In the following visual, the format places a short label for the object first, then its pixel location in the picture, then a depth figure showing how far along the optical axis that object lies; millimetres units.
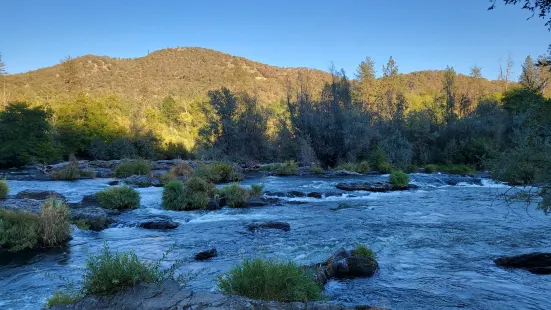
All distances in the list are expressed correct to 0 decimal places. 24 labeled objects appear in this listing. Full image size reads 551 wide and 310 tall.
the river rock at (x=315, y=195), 21852
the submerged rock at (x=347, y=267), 8969
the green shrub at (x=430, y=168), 34397
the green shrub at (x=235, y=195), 18853
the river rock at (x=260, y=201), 19219
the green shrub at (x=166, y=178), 26750
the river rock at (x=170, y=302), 5465
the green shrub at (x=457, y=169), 33469
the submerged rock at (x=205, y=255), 10510
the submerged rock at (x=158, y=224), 14469
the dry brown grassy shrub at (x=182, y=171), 28825
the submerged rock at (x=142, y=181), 26391
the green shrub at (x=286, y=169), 34188
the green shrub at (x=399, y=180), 24922
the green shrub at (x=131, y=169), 32094
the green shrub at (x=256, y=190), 20623
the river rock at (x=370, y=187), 24141
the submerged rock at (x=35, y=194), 18362
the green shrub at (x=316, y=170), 34438
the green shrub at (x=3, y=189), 18641
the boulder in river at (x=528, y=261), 9688
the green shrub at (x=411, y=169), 34594
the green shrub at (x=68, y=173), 29953
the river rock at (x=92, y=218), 14062
